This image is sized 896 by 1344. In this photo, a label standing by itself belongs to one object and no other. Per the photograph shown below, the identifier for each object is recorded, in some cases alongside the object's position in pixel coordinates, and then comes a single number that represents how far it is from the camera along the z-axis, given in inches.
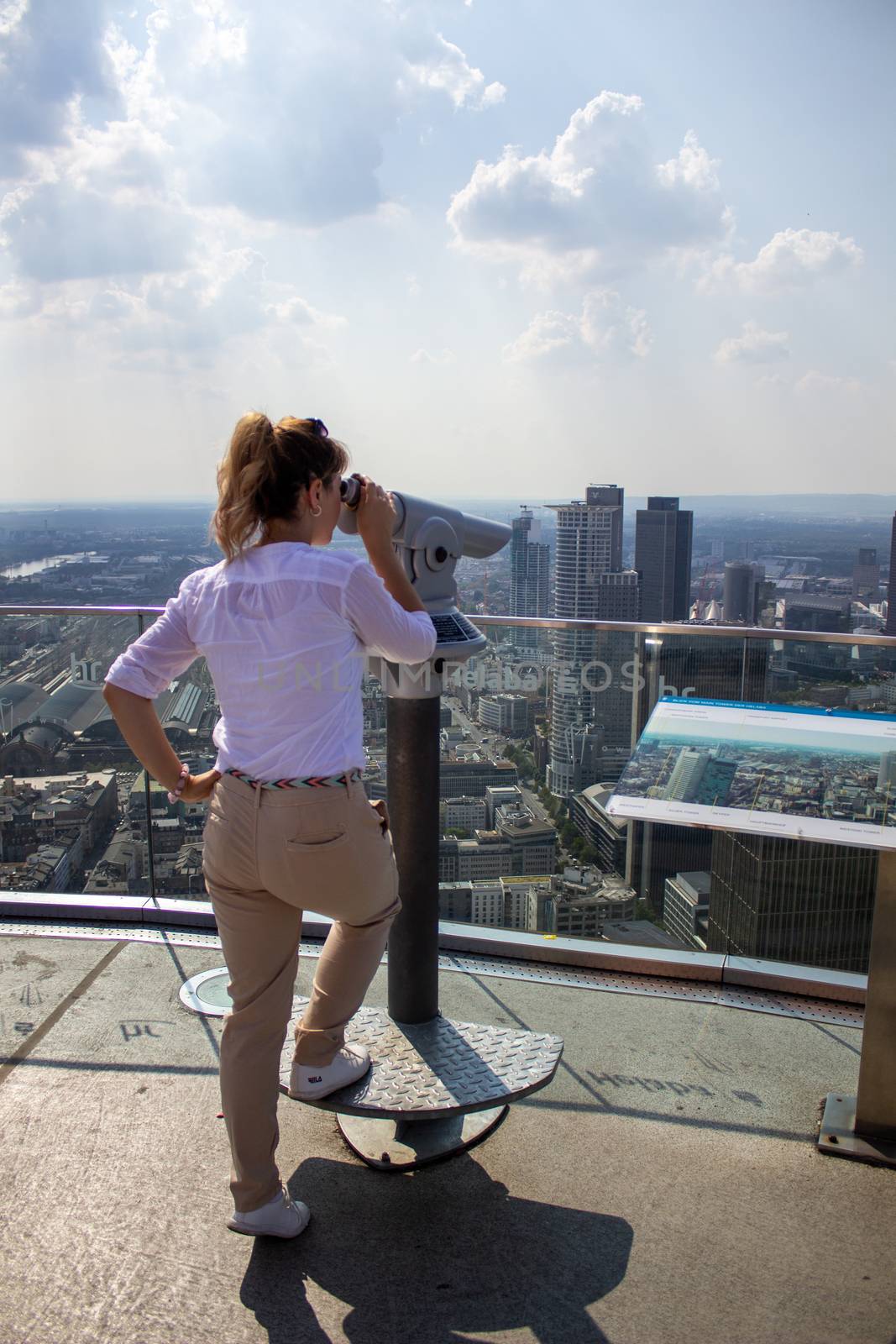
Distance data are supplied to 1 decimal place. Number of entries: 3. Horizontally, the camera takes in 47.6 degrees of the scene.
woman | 72.1
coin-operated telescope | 90.4
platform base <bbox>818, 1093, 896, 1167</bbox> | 93.9
